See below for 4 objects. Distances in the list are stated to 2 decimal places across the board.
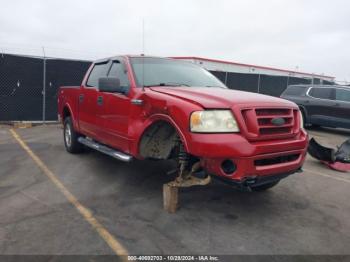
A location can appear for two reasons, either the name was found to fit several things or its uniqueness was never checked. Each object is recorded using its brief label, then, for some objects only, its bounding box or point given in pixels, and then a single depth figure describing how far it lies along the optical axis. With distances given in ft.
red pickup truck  12.14
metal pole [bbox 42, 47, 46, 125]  39.36
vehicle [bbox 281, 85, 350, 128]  38.37
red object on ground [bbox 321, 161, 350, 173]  22.47
